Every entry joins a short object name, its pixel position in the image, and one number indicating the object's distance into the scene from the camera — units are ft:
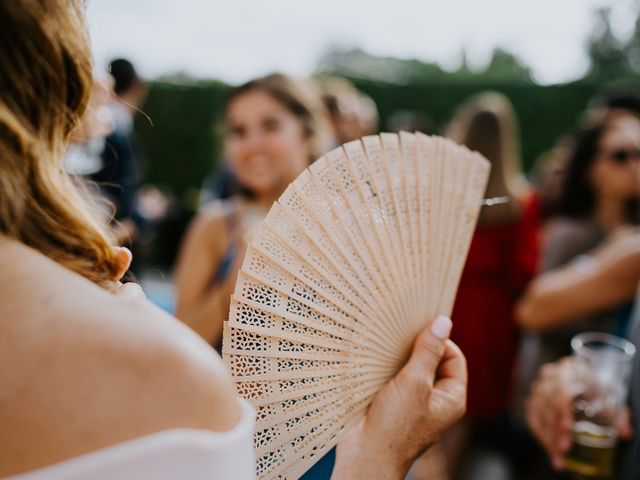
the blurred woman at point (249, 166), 7.36
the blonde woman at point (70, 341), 1.77
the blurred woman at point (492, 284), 11.32
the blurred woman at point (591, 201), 8.65
